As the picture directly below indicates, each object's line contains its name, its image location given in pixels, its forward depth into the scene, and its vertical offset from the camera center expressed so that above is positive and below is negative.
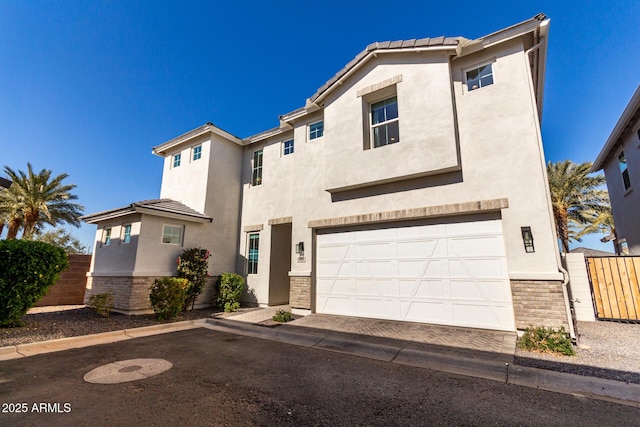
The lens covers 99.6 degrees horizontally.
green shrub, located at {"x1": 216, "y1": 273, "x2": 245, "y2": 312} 10.90 -0.91
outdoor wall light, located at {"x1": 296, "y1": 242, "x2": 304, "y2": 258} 9.84 +0.66
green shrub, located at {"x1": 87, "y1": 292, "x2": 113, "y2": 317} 9.08 -1.20
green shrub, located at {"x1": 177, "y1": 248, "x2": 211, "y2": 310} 10.72 -0.14
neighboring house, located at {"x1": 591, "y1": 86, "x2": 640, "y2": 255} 10.71 +4.29
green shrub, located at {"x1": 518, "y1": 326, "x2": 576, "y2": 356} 5.14 -1.42
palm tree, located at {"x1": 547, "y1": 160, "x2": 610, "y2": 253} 17.50 +4.78
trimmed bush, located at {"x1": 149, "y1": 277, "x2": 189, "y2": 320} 9.01 -0.99
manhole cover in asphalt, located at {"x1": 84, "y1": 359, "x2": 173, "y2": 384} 4.38 -1.78
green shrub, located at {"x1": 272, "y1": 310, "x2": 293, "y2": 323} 8.32 -1.51
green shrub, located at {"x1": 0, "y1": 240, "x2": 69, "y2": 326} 6.91 -0.19
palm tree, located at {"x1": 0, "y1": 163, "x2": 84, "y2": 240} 17.11 +4.40
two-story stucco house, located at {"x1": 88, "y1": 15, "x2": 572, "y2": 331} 6.55 +2.01
